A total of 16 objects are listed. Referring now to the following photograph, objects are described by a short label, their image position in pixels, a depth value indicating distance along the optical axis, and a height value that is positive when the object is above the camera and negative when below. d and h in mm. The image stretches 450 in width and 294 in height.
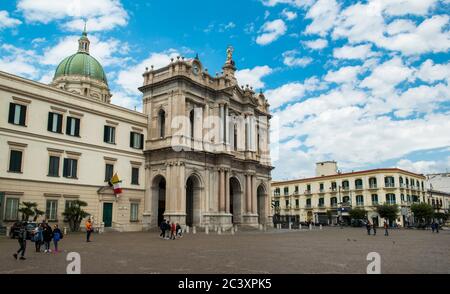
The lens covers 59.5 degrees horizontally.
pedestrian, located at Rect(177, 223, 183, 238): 33406 -1158
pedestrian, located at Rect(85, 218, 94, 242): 25922 -653
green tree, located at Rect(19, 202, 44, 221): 31312 +577
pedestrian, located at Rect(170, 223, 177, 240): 30422 -885
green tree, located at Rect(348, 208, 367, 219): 71000 +692
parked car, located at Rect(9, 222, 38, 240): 28016 -630
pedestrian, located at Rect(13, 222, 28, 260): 16016 -792
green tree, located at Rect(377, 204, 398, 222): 66625 +966
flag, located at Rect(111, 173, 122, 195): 40688 +3556
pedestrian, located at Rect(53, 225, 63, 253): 19903 -851
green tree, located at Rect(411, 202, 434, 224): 68500 +1134
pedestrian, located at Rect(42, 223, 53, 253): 19703 -883
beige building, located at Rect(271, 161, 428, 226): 75562 +4857
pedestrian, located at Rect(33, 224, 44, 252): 19281 -966
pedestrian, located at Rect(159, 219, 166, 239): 31472 -738
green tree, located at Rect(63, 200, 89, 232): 35562 +361
